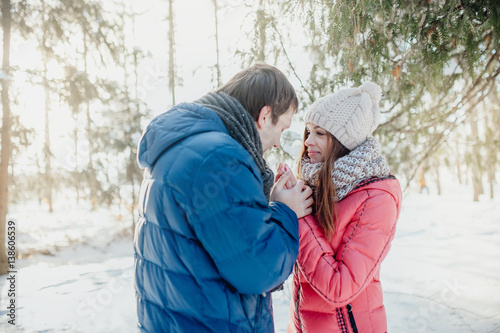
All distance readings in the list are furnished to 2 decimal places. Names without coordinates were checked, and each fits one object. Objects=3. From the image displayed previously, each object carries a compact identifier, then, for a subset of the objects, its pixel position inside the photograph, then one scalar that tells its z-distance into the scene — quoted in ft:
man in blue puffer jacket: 3.25
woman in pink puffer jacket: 4.65
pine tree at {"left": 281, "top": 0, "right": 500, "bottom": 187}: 7.70
